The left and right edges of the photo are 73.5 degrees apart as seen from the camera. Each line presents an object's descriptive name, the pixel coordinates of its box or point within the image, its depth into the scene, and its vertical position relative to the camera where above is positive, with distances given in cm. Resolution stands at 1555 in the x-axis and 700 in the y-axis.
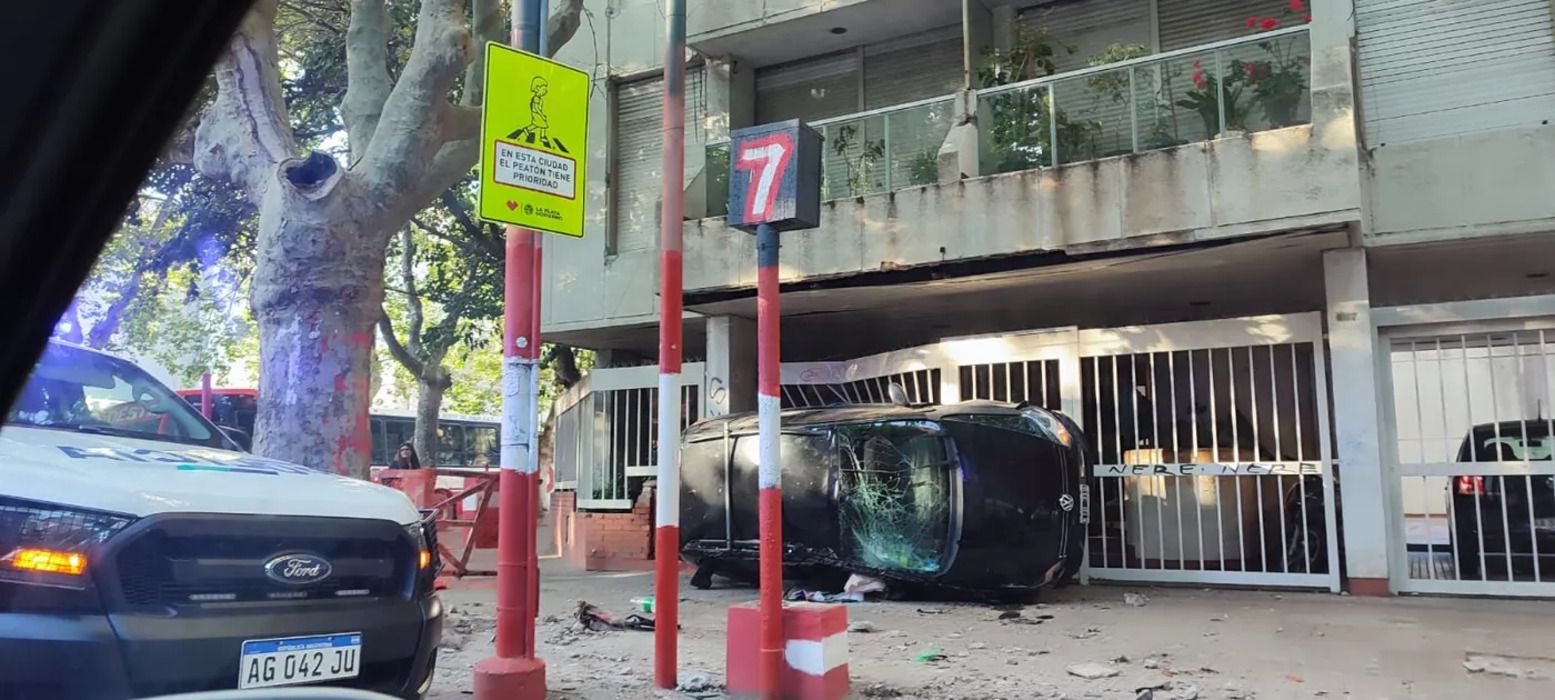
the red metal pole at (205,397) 1166 +88
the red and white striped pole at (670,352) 556 +63
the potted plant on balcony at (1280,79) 877 +322
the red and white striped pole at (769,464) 525 +1
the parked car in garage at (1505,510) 852 -45
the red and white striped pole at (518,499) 496 -15
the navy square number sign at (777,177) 552 +155
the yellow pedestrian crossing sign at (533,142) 508 +165
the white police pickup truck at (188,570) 306 -32
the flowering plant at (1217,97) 898 +315
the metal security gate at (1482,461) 854 -4
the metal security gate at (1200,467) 930 -6
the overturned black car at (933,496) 821 -26
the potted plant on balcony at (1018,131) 977 +313
